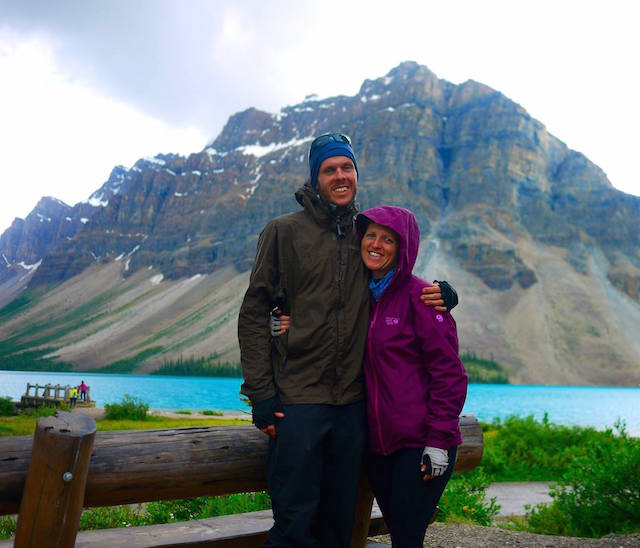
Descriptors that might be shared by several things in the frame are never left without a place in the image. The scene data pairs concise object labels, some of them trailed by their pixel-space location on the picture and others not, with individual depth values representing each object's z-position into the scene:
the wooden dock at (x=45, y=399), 34.66
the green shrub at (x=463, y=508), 7.27
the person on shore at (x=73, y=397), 35.47
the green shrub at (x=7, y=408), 31.02
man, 3.35
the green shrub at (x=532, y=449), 14.02
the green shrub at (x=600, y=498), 6.58
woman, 3.41
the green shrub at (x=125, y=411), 29.79
